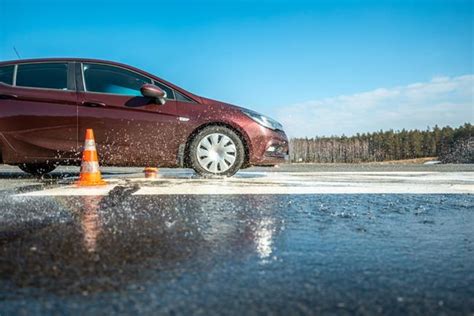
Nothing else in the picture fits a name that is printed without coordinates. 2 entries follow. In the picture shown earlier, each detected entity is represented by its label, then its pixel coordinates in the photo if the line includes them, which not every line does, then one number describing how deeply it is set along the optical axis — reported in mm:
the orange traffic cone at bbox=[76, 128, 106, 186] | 4820
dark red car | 5801
